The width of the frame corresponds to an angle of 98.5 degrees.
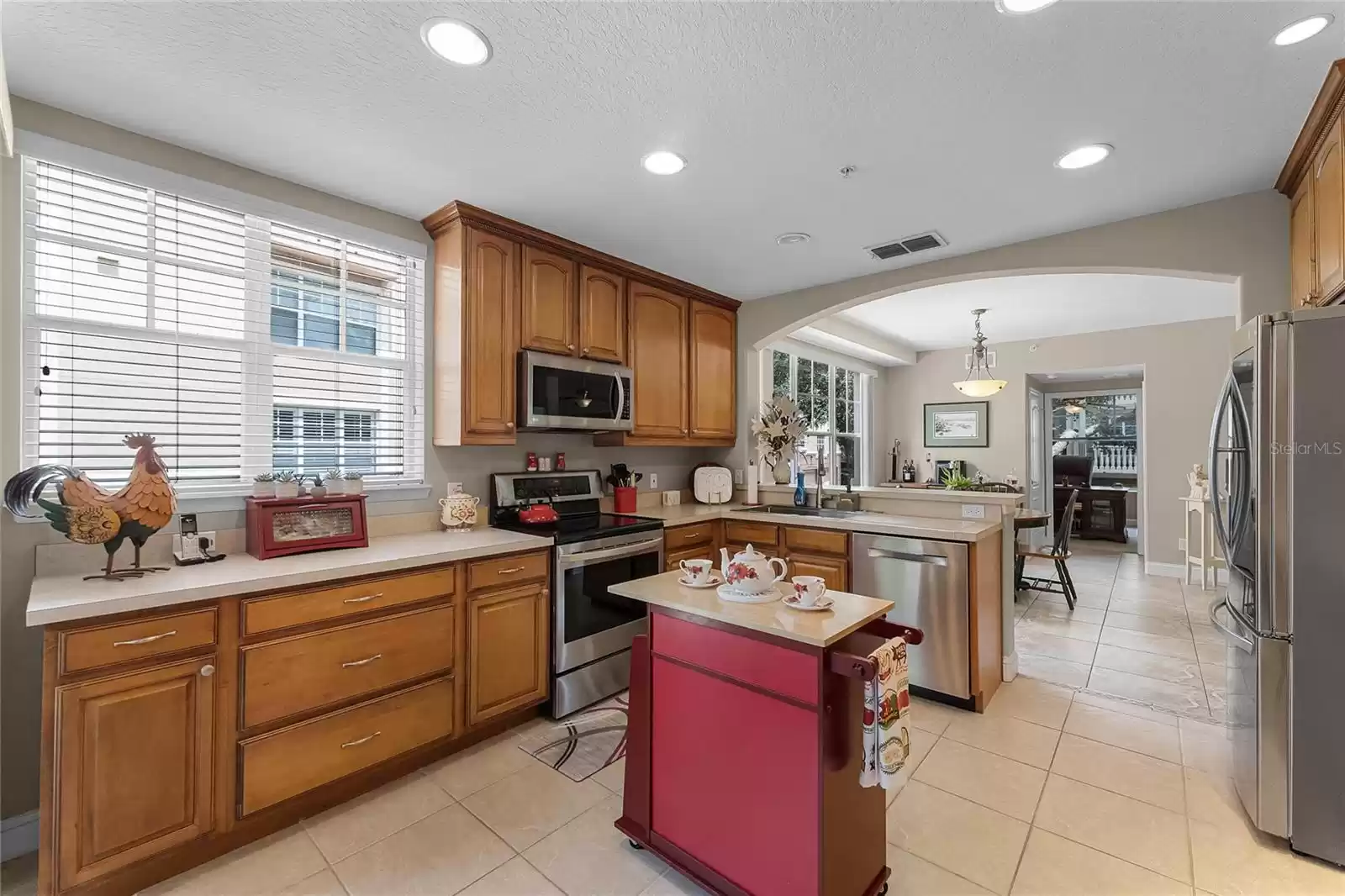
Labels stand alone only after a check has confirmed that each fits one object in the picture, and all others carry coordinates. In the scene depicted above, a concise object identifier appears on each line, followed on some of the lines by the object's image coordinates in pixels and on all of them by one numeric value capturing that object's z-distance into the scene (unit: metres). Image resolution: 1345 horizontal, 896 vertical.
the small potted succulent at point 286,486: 2.42
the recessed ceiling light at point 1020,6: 1.52
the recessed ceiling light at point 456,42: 1.64
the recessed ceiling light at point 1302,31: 1.61
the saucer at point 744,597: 1.77
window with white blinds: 2.07
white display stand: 5.26
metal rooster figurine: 1.83
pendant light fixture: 5.66
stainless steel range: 2.88
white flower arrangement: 4.45
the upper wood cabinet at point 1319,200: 1.94
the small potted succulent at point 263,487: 2.39
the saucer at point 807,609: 1.69
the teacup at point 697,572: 1.96
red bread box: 2.27
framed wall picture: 7.50
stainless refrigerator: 1.84
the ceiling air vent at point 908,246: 3.23
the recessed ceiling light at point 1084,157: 2.29
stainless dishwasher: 2.95
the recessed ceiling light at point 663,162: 2.36
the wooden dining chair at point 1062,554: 4.80
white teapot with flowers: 1.79
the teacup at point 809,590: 1.70
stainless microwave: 3.12
